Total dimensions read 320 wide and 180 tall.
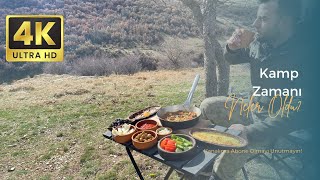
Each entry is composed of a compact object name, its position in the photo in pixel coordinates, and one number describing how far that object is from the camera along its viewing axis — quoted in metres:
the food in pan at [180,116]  2.14
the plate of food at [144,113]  2.34
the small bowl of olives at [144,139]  1.92
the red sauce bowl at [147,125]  2.11
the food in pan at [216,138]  1.91
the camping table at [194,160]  1.73
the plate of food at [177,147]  1.79
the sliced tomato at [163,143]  1.88
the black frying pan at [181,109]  2.08
